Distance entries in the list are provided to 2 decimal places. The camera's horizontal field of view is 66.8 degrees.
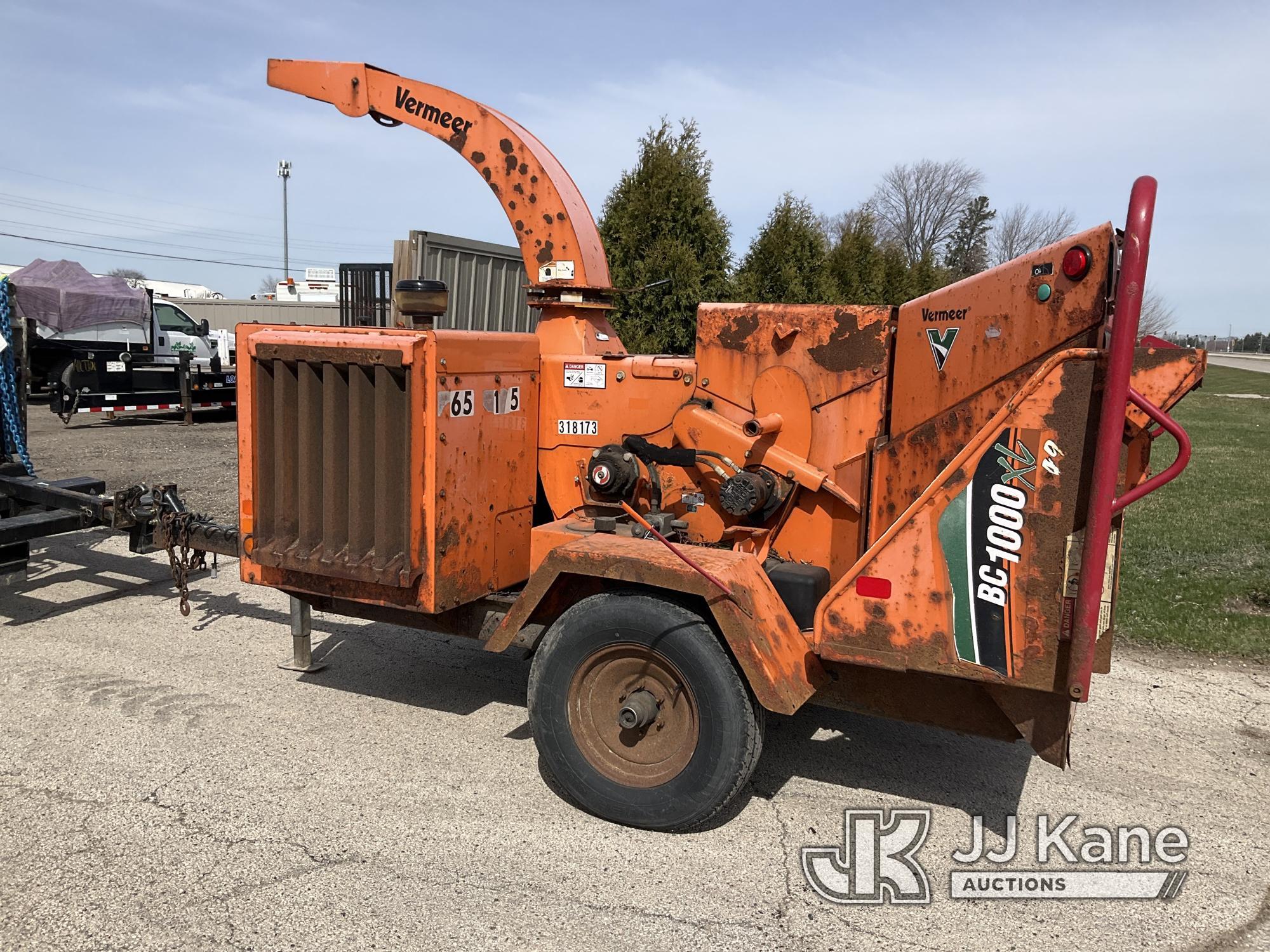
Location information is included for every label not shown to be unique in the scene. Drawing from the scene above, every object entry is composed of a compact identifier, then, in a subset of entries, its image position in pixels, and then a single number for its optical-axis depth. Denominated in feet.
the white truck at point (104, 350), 55.98
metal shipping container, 27.61
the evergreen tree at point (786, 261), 45.19
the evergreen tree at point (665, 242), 37.09
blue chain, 22.84
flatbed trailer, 54.95
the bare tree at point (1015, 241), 133.28
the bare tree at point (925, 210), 145.48
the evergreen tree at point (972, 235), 146.20
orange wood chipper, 10.55
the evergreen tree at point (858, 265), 55.26
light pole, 212.02
